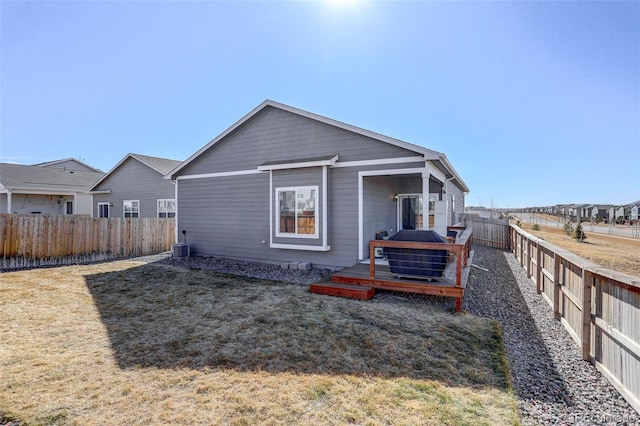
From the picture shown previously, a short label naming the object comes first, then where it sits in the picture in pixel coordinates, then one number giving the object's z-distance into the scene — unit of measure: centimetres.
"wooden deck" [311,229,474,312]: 544
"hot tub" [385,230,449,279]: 591
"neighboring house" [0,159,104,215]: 1691
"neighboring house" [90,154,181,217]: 1612
